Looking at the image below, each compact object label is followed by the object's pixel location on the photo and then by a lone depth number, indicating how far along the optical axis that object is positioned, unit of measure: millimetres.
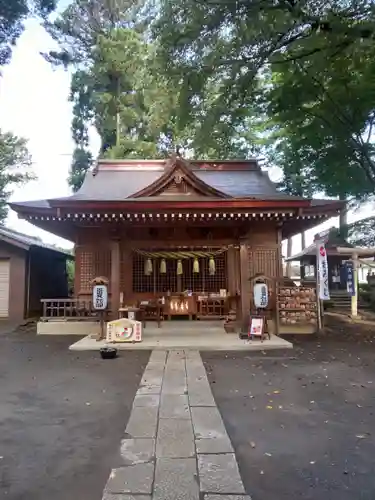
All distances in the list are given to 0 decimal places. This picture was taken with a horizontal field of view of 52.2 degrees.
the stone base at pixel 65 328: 9711
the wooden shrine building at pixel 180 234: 8414
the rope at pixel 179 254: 9742
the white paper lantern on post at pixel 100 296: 8461
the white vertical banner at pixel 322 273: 9375
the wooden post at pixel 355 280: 13461
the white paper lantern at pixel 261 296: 8578
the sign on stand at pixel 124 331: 7977
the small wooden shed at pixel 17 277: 12281
